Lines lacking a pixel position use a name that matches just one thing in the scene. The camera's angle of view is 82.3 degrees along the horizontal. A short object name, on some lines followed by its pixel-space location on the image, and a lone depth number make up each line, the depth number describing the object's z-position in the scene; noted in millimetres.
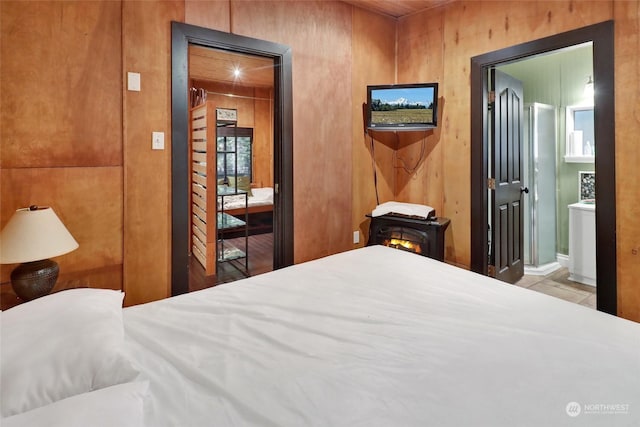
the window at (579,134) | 4125
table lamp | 1774
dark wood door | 3475
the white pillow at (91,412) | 724
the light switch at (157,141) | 2559
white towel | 3537
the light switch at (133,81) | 2443
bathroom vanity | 3719
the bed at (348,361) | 866
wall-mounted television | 3596
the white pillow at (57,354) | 859
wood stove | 3418
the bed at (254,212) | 5949
